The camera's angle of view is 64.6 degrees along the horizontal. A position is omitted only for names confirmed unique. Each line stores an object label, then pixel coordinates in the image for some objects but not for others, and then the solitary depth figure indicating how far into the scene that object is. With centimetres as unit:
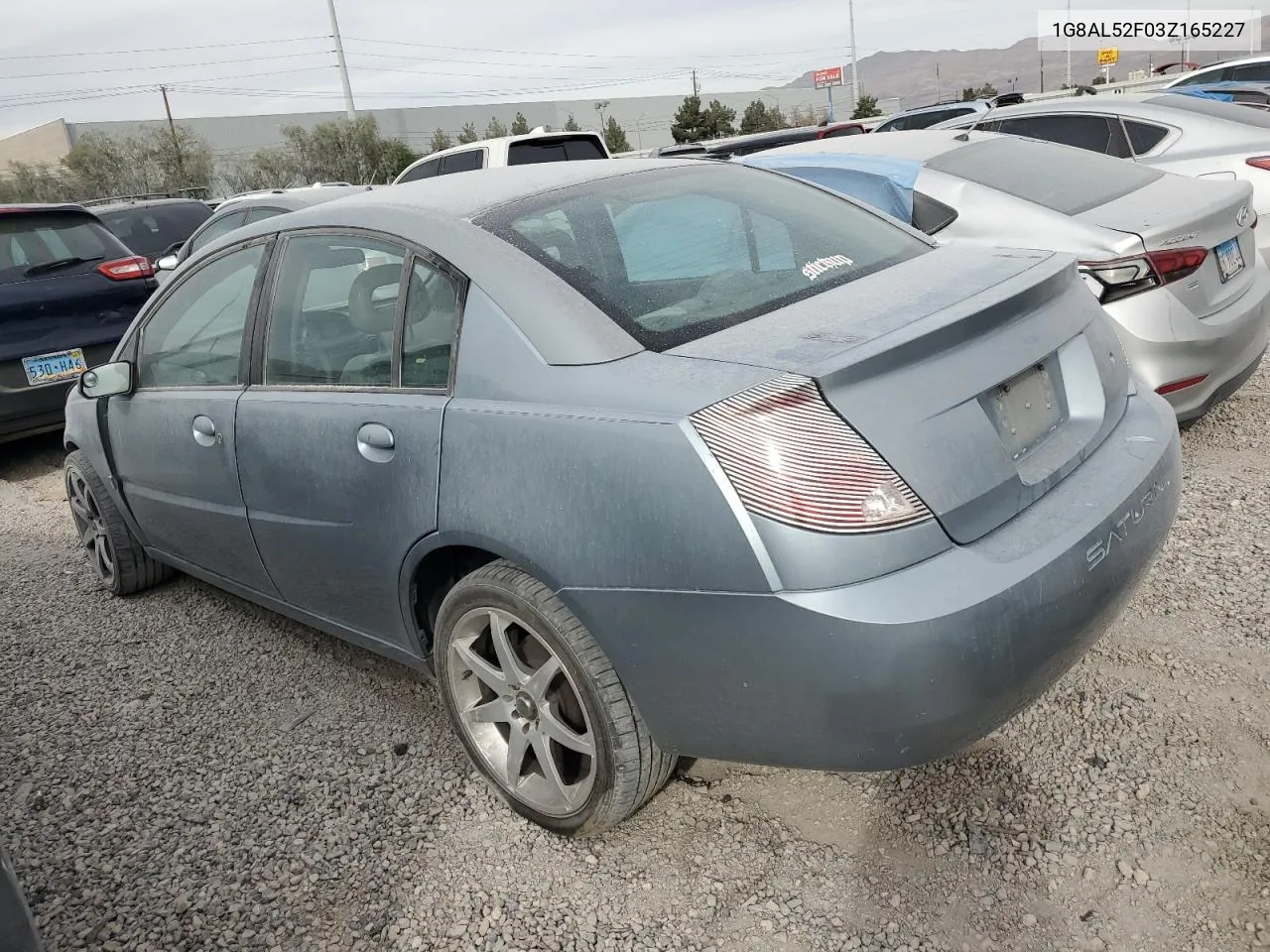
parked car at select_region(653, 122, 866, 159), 1442
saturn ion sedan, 186
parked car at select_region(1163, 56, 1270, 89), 1357
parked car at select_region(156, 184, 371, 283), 817
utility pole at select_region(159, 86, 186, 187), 4956
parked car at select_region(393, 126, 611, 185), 959
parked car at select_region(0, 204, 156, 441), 627
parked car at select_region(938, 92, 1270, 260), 604
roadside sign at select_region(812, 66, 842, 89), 8816
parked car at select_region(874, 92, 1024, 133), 1511
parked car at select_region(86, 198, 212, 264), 1148
